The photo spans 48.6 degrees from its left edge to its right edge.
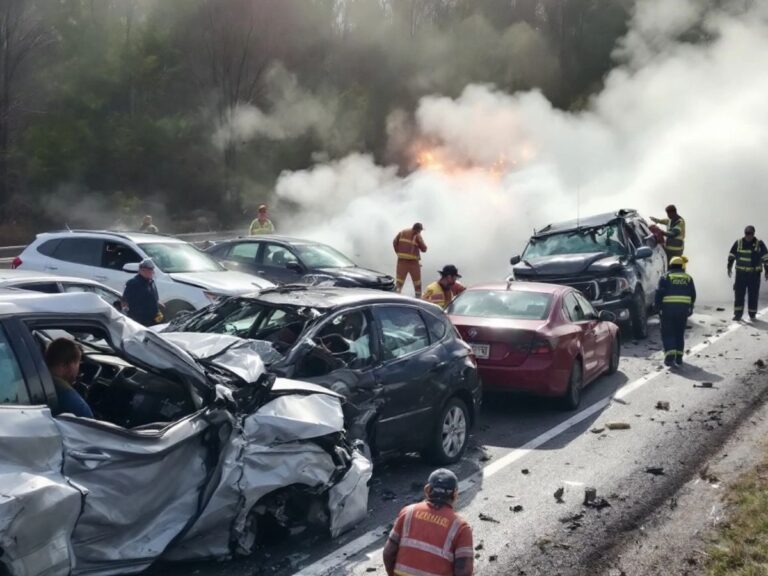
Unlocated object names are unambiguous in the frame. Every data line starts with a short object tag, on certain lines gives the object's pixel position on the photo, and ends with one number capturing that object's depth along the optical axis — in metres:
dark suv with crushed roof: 14.14
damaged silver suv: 4.07
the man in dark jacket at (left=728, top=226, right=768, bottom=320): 16.39
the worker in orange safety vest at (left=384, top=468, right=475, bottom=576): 3.83
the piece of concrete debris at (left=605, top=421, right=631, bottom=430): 8.94
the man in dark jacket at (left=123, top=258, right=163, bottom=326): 10.84
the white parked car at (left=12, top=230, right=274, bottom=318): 12.80
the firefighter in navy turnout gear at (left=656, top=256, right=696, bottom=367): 12.18
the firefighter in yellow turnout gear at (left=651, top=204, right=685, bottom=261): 18.00
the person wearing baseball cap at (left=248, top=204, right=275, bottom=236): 18.69
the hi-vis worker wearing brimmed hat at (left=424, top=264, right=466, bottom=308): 11.91
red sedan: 9.34
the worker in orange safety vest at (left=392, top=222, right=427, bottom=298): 17.02
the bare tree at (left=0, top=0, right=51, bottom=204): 31.59
